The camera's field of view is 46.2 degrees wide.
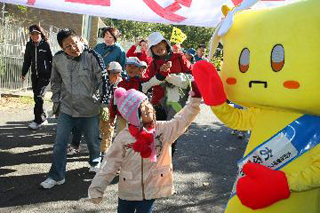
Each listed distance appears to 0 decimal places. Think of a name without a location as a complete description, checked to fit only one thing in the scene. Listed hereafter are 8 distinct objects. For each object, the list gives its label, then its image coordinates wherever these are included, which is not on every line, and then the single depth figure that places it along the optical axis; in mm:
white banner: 3143
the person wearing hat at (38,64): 6570
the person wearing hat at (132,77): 4547
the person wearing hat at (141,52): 6602
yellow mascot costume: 1920
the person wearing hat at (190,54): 9516
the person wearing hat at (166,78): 4289
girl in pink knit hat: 2562
